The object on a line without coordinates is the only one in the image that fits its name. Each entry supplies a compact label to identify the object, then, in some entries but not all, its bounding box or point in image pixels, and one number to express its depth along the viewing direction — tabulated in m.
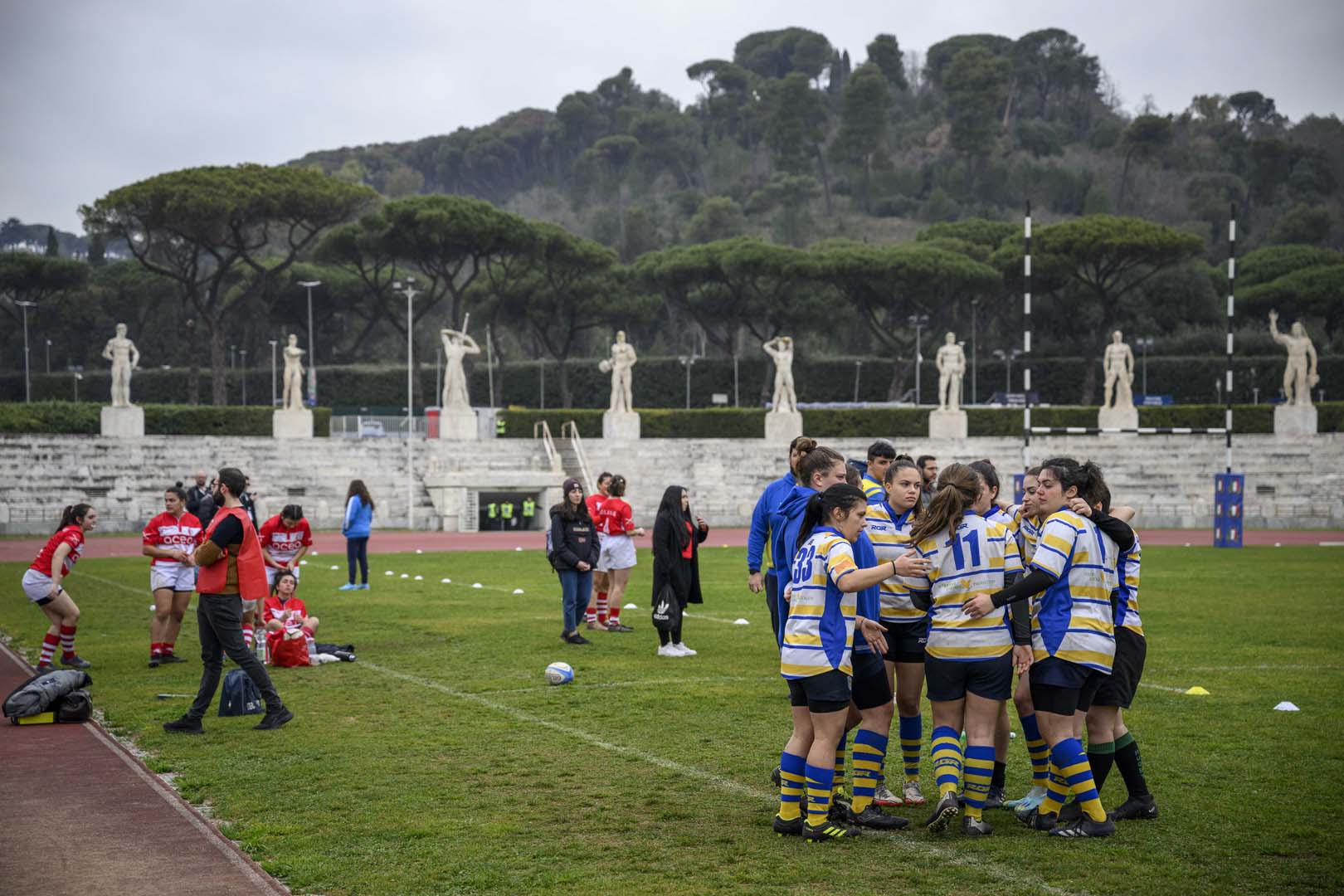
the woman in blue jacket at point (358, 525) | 20.44
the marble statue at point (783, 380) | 43.16
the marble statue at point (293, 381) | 40.50
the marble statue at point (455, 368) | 40.78
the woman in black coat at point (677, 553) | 12.73
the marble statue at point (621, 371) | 43.12
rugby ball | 11.34
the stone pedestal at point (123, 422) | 38.81
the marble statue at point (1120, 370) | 40.78
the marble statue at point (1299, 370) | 39.25
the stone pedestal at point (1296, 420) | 40.19
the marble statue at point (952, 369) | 42.22
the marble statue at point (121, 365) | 39.44
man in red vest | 9.37
